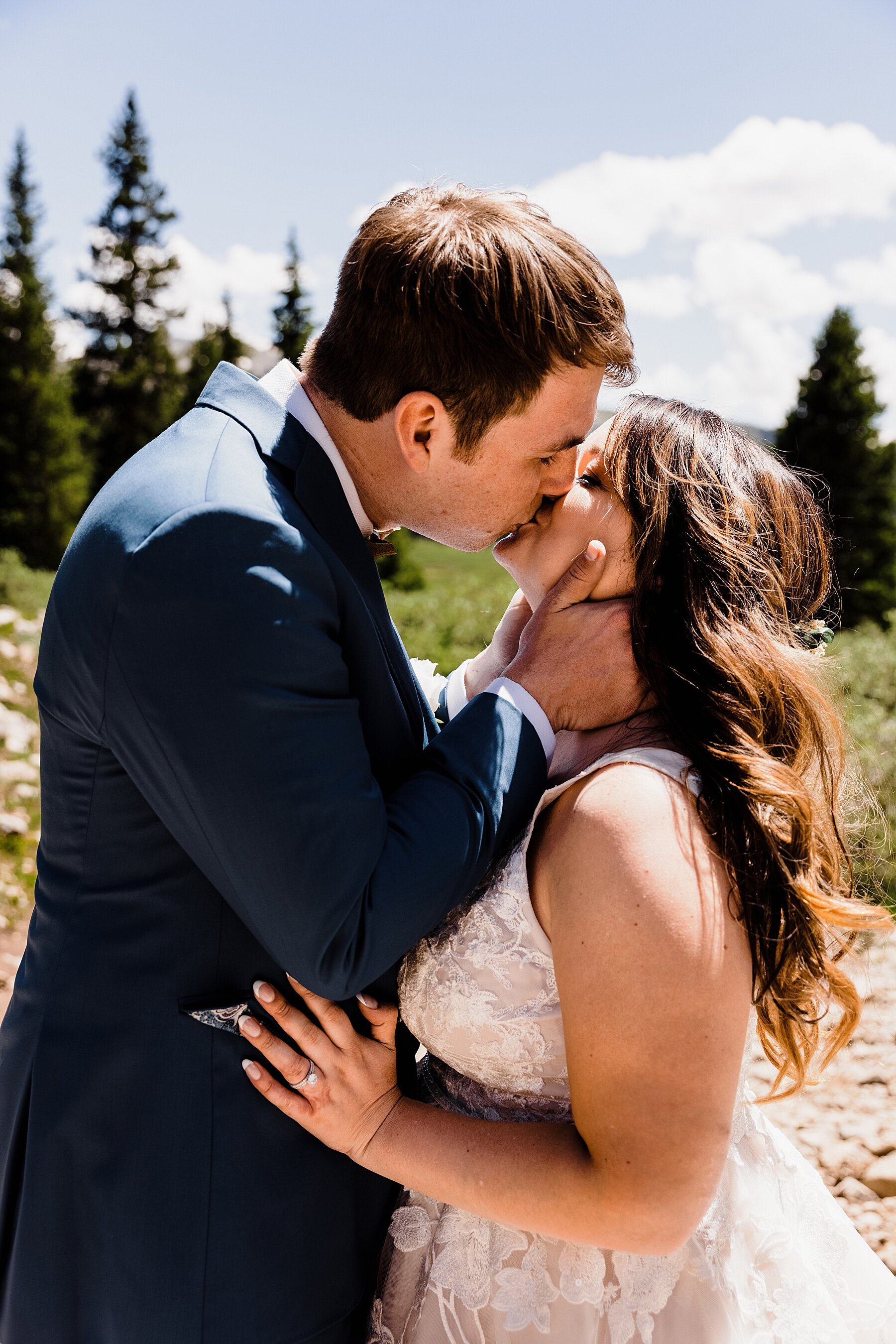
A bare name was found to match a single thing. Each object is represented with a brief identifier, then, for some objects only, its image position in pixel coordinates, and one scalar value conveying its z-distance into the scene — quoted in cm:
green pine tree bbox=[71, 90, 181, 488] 3312
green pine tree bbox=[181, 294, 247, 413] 3216
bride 169
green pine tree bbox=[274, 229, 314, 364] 3262
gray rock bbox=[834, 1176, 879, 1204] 426
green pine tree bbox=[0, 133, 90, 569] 2592
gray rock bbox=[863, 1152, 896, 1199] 430
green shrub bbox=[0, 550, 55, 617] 1430
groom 153
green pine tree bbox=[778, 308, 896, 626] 2003
